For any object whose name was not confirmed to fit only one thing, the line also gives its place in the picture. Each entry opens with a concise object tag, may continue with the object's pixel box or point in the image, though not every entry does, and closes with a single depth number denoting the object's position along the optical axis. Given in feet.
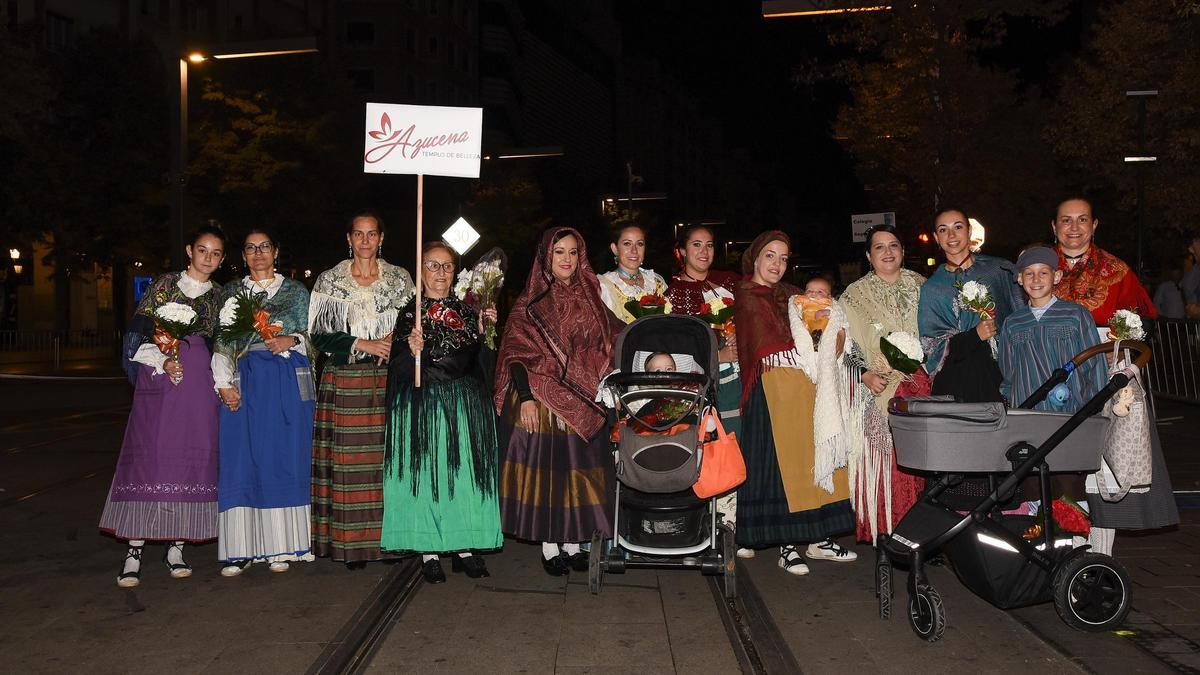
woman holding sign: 21.40
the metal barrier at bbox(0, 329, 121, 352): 101.35
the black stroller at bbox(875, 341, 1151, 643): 16.76
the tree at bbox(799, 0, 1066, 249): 70.95
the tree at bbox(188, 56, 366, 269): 107.96
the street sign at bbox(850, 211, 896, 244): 54.19
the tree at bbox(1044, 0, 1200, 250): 76.02
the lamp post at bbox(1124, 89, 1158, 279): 69.97
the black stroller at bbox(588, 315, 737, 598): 19.43
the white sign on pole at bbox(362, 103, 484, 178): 22.97
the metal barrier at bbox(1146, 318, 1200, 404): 49.85
